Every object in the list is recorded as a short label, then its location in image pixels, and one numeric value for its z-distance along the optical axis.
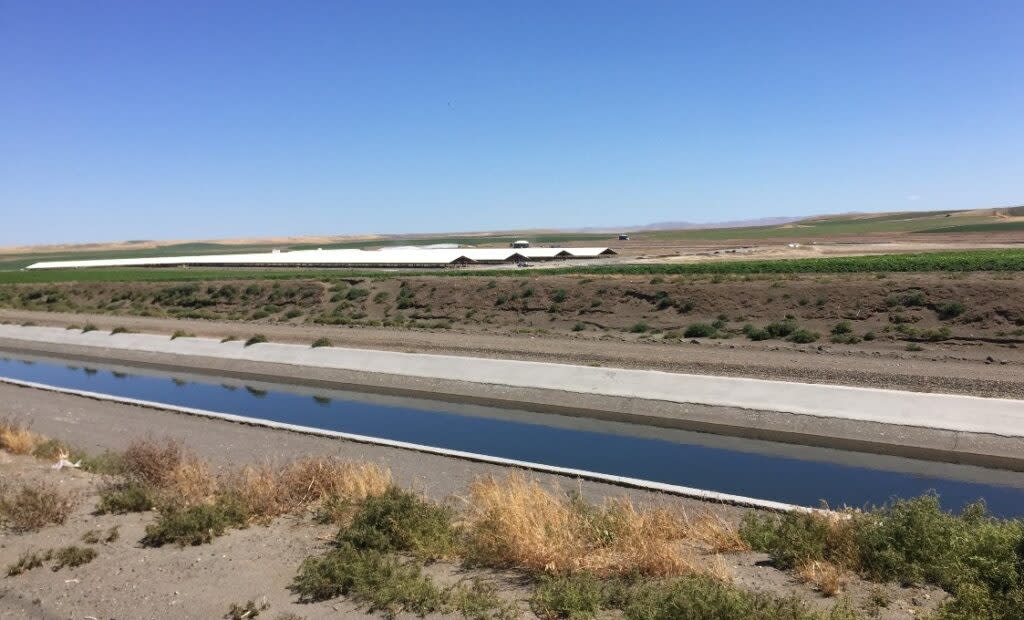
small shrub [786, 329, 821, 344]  30.30
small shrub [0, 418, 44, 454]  15.66
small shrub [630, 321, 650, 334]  35.47
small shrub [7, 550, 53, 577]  9.23
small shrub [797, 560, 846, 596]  7.91
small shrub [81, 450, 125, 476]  13.69
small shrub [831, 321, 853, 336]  30.66
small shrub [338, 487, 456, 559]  9.70
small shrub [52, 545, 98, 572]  9.47
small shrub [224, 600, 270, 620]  8.08
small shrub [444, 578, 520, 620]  7.85
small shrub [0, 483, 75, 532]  10.67
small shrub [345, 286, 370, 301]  50.75
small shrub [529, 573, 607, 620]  7.75
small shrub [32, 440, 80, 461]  15.18
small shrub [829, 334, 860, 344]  29.58
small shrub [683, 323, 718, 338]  33.16
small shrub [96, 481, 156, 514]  11.48
